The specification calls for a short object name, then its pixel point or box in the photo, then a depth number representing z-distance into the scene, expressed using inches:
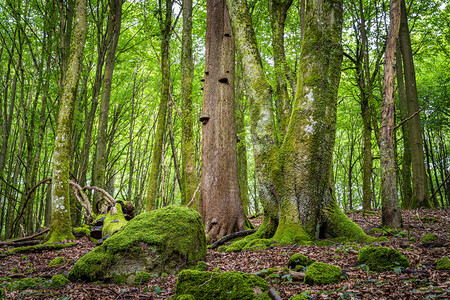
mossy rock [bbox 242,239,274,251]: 171.9
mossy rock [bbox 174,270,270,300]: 93.4
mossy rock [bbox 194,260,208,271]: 145.1
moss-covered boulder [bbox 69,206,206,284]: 142.4
